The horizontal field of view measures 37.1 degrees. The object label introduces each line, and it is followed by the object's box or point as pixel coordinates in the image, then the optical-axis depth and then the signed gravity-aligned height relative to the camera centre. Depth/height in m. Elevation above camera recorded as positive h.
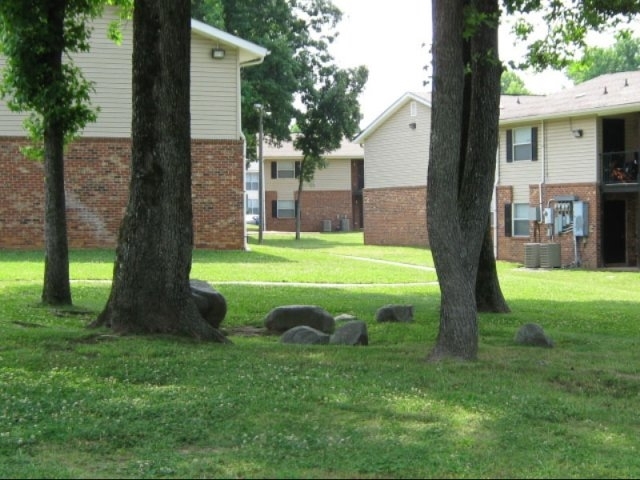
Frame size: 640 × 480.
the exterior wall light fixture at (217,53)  27.47 +4.75
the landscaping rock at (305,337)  12.03 -1.51
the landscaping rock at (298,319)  13.59 -1.45
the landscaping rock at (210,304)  13.35 -1.22
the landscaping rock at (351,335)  11.85 -1.46
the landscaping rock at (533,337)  12.17 -1.52
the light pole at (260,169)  41.44 +2.33
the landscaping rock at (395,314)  14.52 -1.46
